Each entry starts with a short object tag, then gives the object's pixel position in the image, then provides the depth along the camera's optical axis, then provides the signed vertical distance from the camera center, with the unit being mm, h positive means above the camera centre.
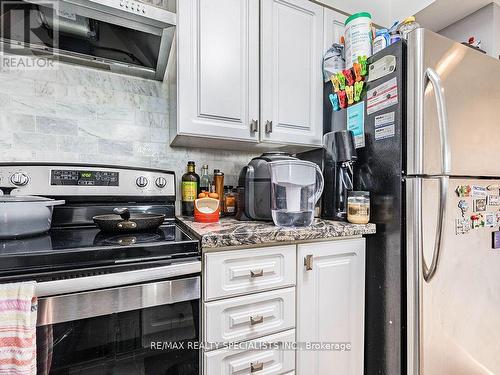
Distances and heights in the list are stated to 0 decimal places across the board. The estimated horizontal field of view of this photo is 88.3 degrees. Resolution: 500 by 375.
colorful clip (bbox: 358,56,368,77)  1208 +572
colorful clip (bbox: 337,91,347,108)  1314 +454
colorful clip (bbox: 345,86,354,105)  1263 +460
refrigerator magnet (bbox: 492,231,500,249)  1180 -247
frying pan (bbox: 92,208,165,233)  902 -127
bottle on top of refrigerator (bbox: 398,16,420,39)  1232 +781
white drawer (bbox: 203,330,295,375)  843 -598
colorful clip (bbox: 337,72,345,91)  1302 +543
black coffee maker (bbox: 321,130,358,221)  1180 +79
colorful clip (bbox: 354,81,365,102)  1219 +465
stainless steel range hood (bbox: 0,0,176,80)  896 +618
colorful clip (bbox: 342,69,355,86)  1261 +542
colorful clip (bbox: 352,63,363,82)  1216 +549
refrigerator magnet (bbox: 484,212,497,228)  1150 -151
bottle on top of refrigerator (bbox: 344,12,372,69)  1313 +769
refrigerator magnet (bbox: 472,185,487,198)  1107 -21
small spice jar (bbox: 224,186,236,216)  1394 -98
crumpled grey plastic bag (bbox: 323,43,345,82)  1409 +697
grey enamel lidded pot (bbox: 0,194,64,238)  807 -89
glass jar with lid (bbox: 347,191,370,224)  1104 -87
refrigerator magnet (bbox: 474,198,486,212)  1118 -81
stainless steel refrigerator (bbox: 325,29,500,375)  986 -86
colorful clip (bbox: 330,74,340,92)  1330 +543
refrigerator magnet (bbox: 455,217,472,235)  1065 -163
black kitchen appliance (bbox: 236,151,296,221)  1155 -10
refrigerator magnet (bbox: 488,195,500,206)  1160 -62
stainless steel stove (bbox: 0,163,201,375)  642 -301
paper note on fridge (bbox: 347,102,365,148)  1210 +314
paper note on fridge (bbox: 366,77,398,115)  1055 +389
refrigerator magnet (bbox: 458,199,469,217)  1074 -82
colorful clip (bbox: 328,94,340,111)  1368 +459
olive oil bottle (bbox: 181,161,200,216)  1383 -15
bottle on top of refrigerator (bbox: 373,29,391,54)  1265 +725
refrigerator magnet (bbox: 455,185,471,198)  1065 -19
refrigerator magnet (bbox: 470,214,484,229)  1108 -149
